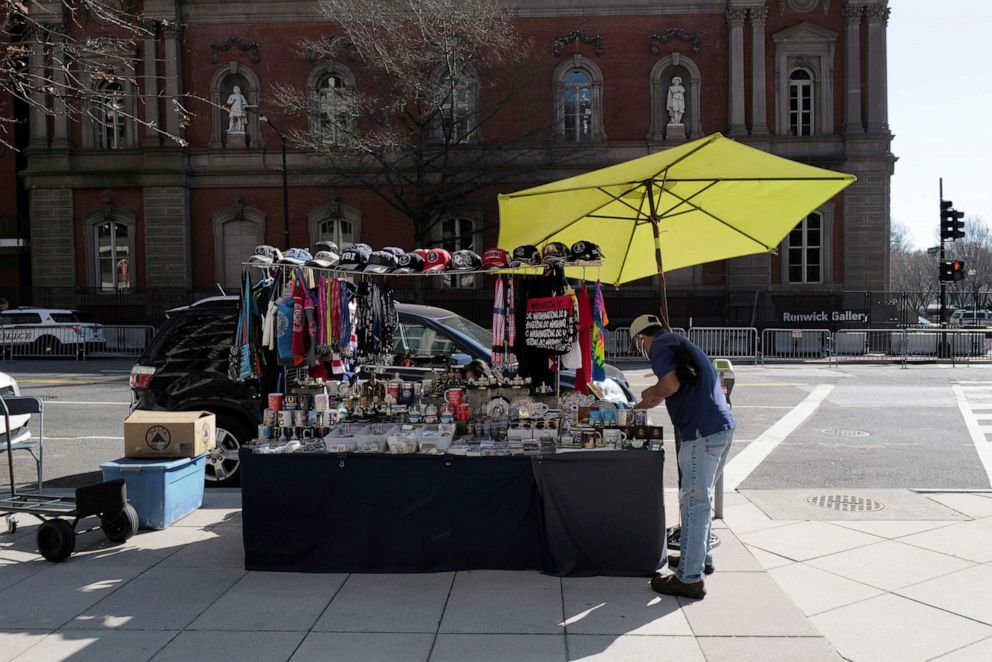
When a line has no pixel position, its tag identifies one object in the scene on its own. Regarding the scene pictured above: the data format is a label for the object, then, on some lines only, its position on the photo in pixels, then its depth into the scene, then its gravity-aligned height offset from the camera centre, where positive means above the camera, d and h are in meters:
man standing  5.14 -0.75
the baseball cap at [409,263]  7.15 +0.53
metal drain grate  7.48 -1.88
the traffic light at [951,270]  26.44 +1.37
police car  25.05 -0.32
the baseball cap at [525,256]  6.42 +0.51
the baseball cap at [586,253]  6.19 +0.51
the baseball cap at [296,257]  6.76 +0.58
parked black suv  8.36 -0.46
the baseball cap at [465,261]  7.04 +0.53
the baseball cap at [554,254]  6.34 +0.52
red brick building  28.92 +6.81
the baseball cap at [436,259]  7.26 +0.57
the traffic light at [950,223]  26.77 +3.02
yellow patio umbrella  6.07 +0.97
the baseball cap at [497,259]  6.53 +0.51
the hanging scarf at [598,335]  6.72 -0.16
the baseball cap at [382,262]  7.00 +0.53
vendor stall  5.52 -1.18
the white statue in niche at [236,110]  29.61 +8.11
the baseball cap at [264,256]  6.62 +0.57
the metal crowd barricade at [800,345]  24.30 -1.00
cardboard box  6.91 -0.98
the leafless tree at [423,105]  25.94 +7.59
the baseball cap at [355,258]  7.03 +0.57
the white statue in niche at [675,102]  29.03 +7.94
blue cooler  6.67 -1.38
